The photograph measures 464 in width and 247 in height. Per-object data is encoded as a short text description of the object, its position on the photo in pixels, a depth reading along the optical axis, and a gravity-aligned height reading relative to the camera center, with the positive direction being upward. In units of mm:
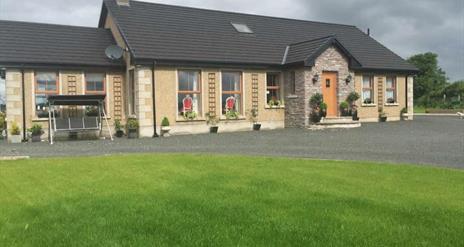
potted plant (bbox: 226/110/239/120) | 21959 +15
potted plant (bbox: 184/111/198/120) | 20922 -6
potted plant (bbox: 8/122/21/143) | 18078 -651
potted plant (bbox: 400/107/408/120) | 27984 -109
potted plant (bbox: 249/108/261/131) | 22516 -189
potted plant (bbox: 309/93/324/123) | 22625 +353
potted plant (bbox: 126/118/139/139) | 19281 -545
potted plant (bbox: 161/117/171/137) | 19828 -496
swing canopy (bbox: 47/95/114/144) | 17766 -71
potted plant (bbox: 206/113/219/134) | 21391 -339
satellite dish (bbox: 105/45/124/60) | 20484 +2786
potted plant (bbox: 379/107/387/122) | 26994 -150
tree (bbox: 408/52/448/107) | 65625 +5056
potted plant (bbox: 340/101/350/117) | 23797 +201
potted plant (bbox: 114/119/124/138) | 20219 -589
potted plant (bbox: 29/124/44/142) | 18141 -584
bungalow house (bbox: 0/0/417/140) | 19484 +2075
